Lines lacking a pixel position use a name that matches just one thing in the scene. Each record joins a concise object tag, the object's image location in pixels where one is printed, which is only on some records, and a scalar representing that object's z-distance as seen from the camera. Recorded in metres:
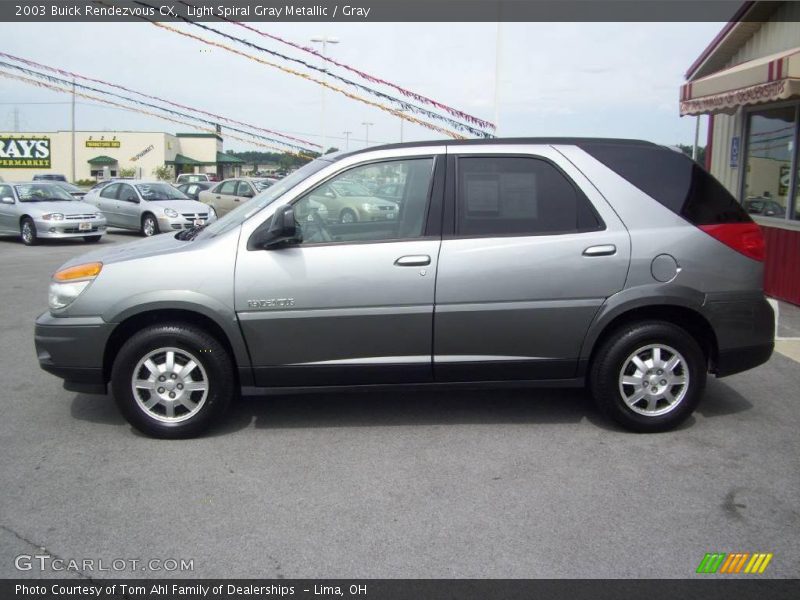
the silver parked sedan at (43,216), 17.00
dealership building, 8.48
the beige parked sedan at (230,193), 22.59
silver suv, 4.46
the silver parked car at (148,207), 18.45
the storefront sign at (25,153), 55.31
